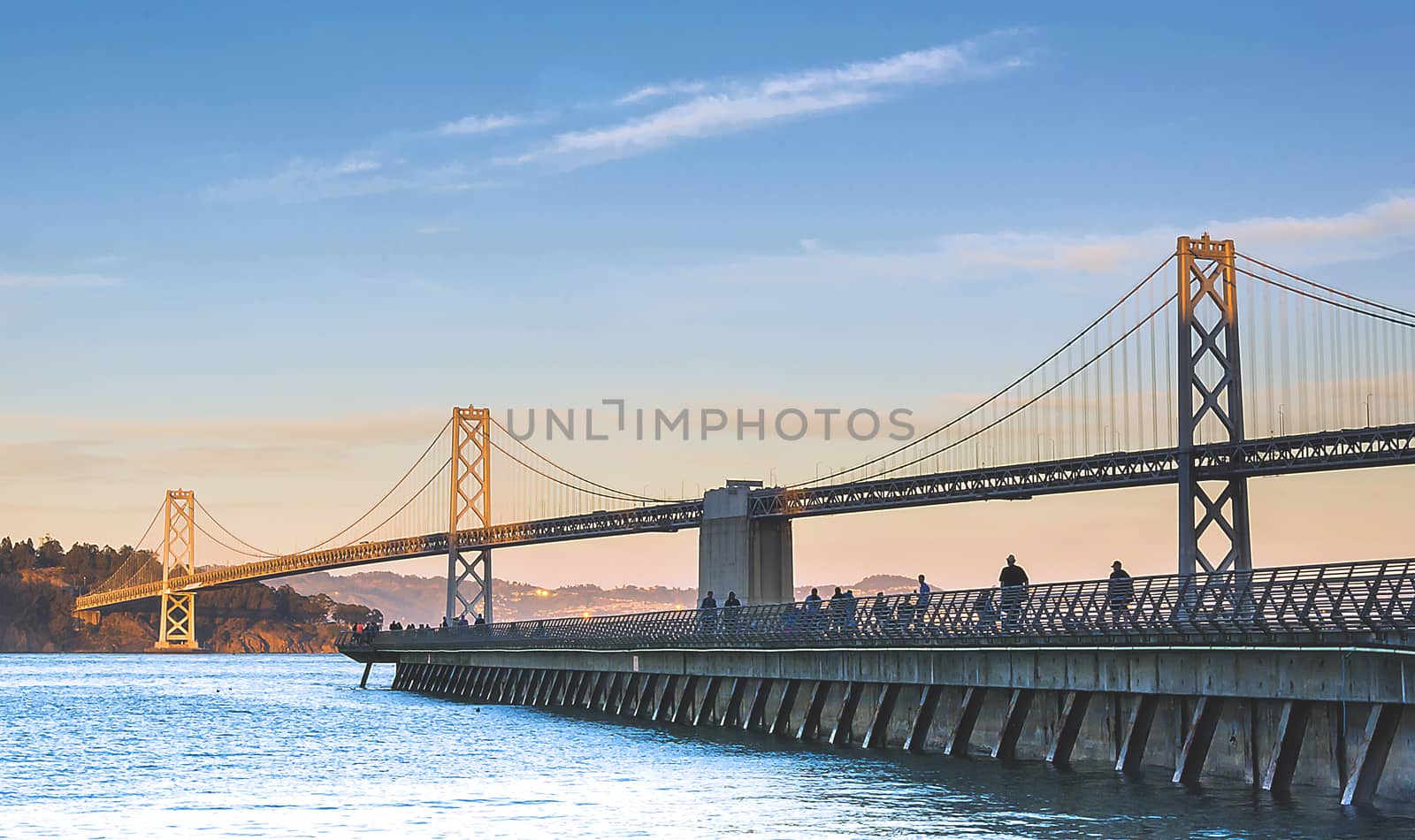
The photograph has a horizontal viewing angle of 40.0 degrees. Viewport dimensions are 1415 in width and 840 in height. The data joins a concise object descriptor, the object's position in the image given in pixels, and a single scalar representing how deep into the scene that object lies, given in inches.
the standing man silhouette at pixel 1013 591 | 1360.7
